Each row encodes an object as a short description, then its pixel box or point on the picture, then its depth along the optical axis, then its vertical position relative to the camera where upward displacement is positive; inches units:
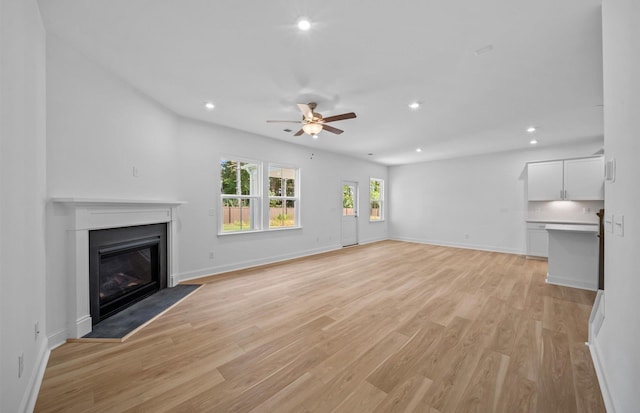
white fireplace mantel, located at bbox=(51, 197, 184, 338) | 95.3 -14.4
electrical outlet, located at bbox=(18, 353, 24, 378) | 59.0 -37.9
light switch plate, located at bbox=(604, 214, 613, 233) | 65.2 -5.1
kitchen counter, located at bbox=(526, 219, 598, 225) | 219.8 -15.9
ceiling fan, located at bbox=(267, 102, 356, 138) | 132.6 +47.1
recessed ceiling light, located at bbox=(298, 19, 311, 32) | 80.4 +59.1
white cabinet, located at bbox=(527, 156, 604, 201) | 209.9 +21.7
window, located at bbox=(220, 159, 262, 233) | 191.6 +7.8
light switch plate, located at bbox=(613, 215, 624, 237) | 56.1 -4.9
